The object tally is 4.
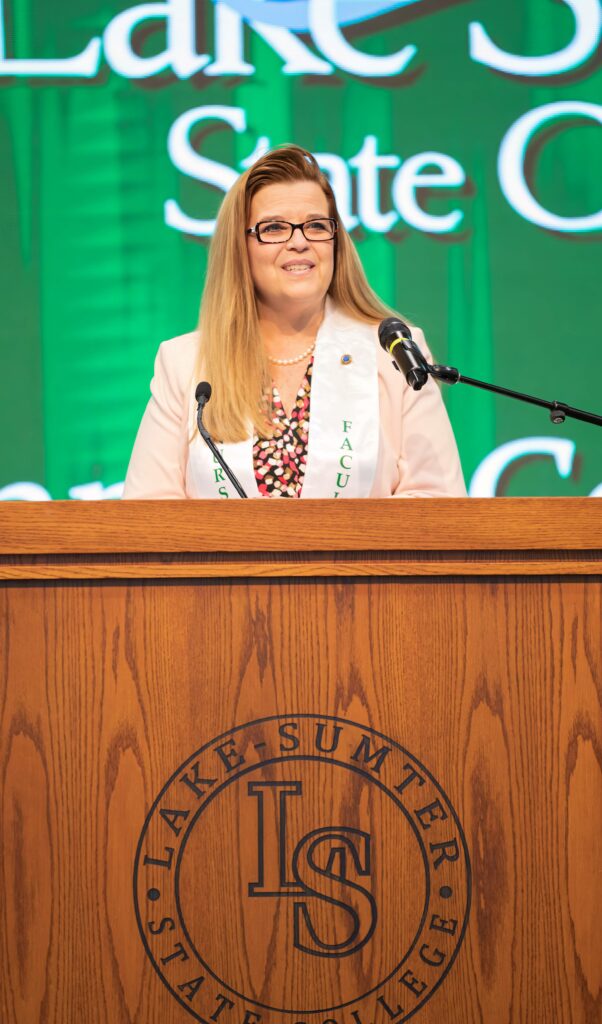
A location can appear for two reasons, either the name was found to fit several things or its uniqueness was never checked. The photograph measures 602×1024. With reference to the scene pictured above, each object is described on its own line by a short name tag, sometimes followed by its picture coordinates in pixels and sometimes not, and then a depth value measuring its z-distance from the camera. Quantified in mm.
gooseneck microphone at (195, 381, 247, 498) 5735
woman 6044
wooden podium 5358
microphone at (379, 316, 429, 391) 5526
